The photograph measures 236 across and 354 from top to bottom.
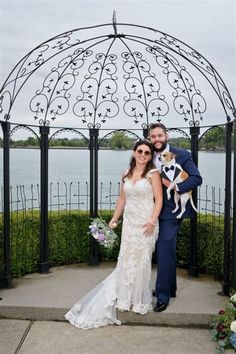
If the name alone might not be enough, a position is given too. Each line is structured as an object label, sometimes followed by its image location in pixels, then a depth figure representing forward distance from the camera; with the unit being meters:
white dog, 4.10
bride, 4.01
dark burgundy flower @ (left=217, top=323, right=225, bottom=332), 3.69
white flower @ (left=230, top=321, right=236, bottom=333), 3.46
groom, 4.09
